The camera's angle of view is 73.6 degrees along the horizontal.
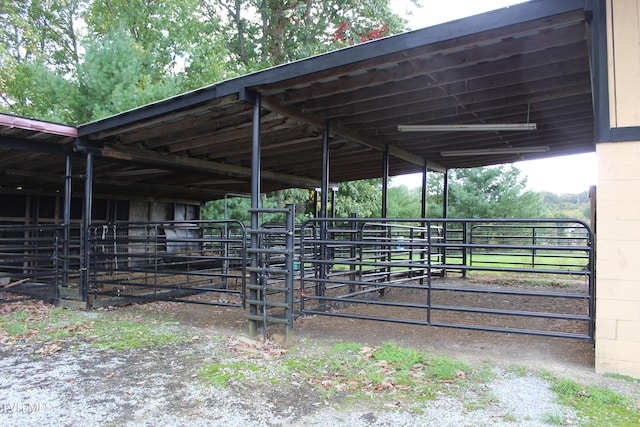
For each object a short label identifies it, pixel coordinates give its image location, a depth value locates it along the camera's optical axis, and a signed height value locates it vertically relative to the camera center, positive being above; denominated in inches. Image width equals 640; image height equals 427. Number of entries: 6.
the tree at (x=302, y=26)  645.9 +315.9
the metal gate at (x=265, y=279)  167.5 -22.4
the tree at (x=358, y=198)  750.5 +51.2
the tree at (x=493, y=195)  1003.9 +77.8
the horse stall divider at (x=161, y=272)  220.2 -39.2
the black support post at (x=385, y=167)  299.1 +41.5
